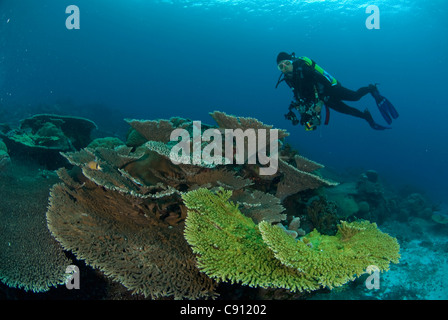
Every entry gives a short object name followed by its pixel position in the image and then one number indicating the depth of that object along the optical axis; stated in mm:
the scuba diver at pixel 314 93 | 6738
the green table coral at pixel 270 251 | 2285
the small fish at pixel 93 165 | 3649
